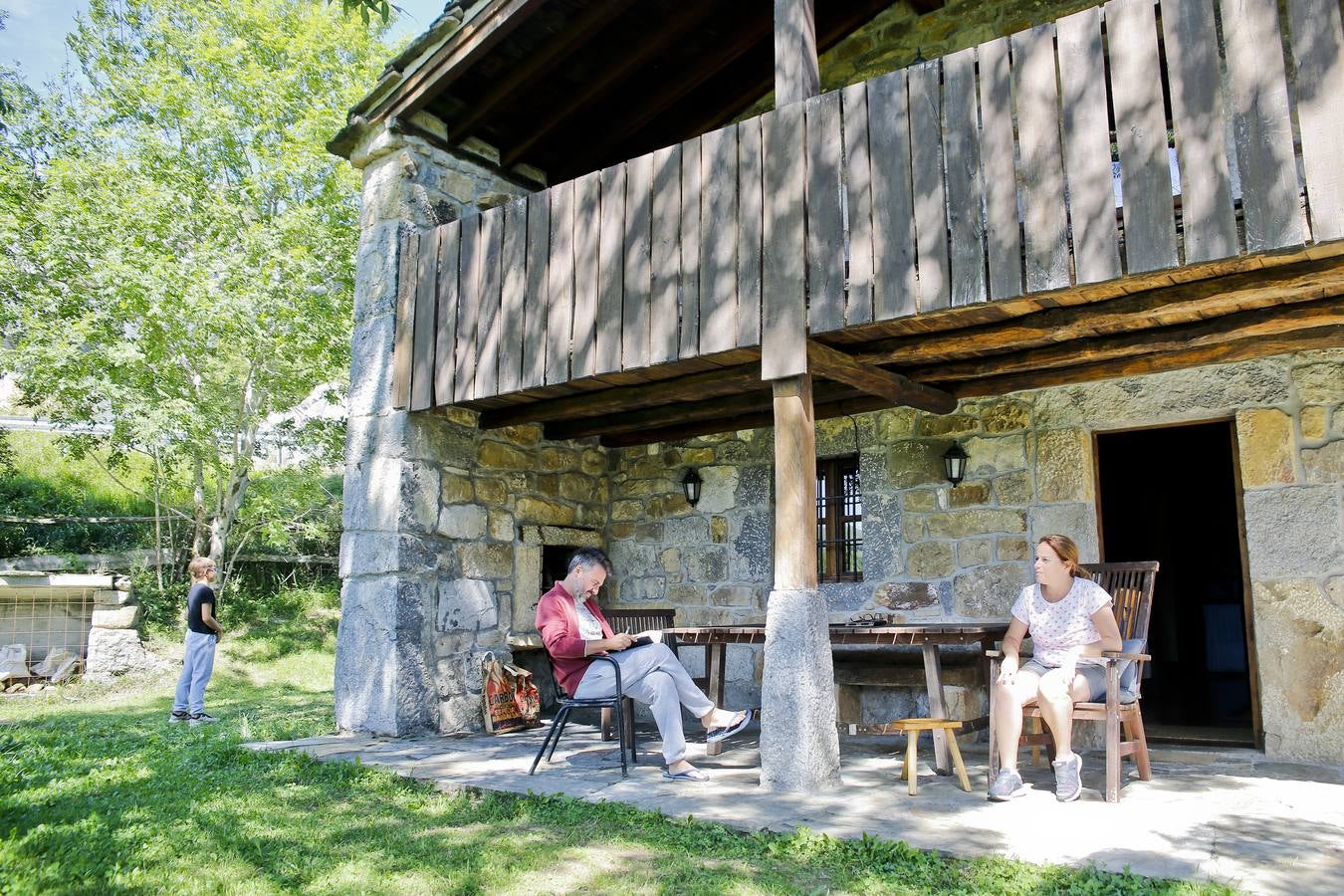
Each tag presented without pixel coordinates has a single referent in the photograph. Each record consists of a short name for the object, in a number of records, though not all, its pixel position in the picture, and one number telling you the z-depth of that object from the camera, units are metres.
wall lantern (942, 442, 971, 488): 6.02
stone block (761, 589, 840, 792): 4.08
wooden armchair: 3.81
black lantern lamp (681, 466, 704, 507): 7.24
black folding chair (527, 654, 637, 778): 4.45
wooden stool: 3.91
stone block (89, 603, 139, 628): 10.04
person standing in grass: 7.12
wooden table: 4.39
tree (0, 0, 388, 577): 10.50
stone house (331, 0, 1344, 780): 3.76
